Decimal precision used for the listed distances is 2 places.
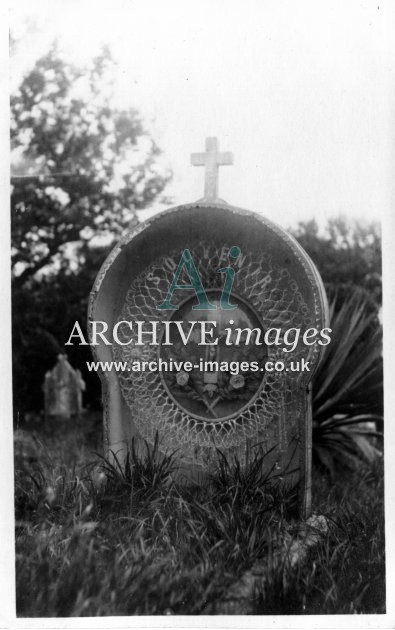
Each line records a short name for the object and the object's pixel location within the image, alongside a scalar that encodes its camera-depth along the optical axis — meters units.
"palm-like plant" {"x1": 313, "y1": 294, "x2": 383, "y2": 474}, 3.62
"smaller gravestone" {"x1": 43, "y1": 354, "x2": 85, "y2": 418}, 4.43
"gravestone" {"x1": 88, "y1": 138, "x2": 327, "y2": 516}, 2.82
